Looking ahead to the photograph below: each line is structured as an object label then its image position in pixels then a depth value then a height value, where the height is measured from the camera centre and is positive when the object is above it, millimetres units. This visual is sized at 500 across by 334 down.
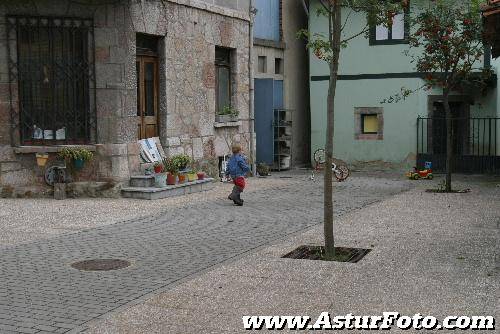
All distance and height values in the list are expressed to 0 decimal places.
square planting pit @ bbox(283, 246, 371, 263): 7660 -1501
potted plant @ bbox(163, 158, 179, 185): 13959 -879
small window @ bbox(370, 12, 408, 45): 19859 +2689
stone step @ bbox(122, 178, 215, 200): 13117 -1286
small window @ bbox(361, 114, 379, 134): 20656 +31
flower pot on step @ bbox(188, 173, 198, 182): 14703 -1099
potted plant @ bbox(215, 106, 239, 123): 16797 +281
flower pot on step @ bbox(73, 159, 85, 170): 12883 -678
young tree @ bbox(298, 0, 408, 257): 7859 +967
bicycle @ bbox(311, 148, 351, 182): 17219 -1195
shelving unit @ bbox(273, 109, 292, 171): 20059 -401
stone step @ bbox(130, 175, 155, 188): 13477 -1077
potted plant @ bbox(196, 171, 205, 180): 15125 -1090
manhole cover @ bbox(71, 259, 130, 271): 7223 -1499
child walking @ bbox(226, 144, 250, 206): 12367 -837
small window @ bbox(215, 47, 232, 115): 17078 +1242
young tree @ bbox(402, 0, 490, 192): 14062 +1738
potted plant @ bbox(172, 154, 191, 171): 14086 -711
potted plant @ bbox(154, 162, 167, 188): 13531 -984
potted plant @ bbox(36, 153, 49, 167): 12711 -568
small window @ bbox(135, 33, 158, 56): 14172 +1760
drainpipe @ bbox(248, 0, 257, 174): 17906 +1066
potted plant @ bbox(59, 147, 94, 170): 12781 -525
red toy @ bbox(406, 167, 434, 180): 18000 -1343
